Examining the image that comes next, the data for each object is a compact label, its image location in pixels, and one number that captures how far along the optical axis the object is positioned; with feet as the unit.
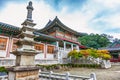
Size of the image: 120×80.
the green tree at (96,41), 108.67
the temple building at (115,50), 71.23
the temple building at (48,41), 29.87
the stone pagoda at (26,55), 12.29
